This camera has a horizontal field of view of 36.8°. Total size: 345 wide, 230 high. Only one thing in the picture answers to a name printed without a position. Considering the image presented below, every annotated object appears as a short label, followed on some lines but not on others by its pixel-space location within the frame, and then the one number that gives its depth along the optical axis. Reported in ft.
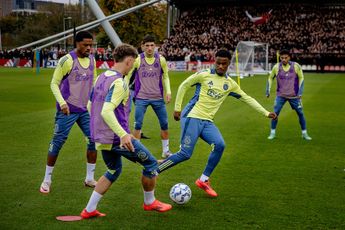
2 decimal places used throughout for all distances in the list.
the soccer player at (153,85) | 34.06
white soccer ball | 22.57
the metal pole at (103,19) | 140.23
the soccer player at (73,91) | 24.88
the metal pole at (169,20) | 202.69
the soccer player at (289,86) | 41.96
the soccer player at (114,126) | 18.81
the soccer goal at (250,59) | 127.54
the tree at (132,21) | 225.35
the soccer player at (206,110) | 24.64
